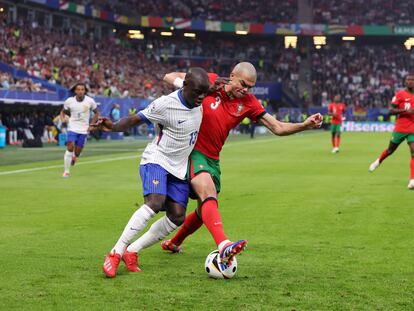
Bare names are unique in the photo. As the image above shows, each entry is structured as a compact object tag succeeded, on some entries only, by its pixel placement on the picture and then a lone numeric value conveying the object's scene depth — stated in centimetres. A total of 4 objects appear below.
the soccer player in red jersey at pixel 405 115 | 1608
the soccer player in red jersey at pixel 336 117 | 3134
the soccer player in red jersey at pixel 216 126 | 766
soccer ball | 710
